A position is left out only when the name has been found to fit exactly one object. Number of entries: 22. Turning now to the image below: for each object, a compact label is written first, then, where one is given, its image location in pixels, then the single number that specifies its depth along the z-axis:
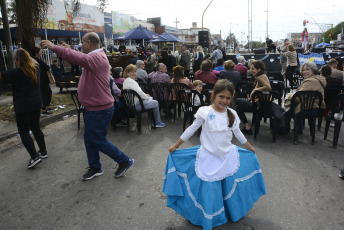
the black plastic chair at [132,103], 5.96
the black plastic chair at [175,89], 6.53
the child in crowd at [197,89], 6.04
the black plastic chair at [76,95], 6.21
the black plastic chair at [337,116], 4.85
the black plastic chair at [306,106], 5.10
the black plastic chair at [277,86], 6.77
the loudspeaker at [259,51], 19.77
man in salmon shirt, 3.35
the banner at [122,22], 27.67
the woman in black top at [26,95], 3.93
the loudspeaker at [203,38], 17.62
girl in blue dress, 2.51
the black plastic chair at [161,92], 6.77
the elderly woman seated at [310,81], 5.14
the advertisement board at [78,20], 18.08
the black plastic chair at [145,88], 7.09
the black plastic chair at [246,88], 6.95
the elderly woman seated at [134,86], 6.01
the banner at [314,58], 13.71
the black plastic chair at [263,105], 5.37
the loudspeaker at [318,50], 20.40
